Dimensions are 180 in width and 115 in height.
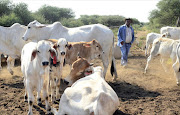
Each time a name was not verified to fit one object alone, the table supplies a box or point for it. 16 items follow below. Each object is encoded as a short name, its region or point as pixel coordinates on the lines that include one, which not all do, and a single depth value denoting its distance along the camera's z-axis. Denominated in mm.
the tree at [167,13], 21808
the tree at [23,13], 16578
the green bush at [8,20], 12494
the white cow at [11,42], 7602
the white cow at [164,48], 7326
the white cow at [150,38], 13086
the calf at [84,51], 6203
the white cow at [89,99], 2904
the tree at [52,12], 25188
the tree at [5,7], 16266
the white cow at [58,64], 4840
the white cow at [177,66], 6633
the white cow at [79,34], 7117
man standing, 7465
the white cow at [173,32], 14062
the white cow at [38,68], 3658
